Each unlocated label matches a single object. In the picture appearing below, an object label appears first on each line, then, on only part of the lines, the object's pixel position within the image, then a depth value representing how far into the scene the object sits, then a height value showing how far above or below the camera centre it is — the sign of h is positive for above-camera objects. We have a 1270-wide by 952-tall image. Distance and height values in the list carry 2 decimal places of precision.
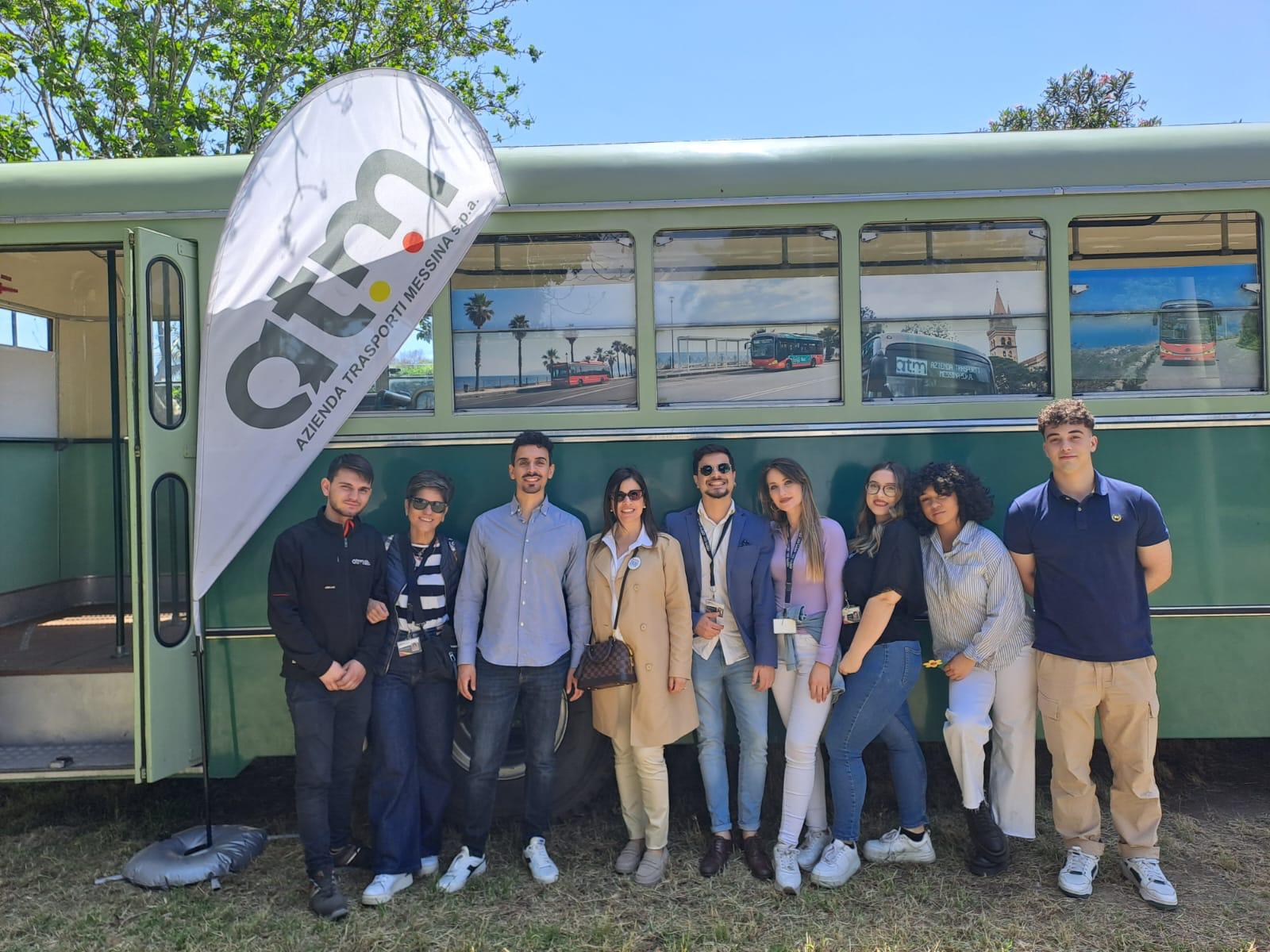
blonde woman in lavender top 3.50 -0.57
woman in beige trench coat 3.48 -0.58
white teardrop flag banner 3.58 +0.80
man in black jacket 3.34 -0.57
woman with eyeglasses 3.46 -0.78
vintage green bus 3.77 +0.62
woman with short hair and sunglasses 3.53 -0.83
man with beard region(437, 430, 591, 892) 3.49 -0.59
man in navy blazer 3.51 -0.60
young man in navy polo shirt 3.34 -0.61
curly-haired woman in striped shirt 3.47 -0.72
